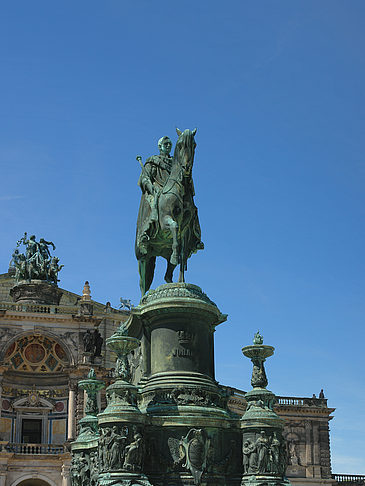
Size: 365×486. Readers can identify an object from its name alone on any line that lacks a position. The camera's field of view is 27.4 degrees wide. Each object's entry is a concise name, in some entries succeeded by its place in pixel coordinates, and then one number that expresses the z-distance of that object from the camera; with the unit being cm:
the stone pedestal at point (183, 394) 1148
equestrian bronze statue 1358
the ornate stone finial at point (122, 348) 1155
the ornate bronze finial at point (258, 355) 1258
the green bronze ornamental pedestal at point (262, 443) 1170
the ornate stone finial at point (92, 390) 1392
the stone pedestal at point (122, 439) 1092
